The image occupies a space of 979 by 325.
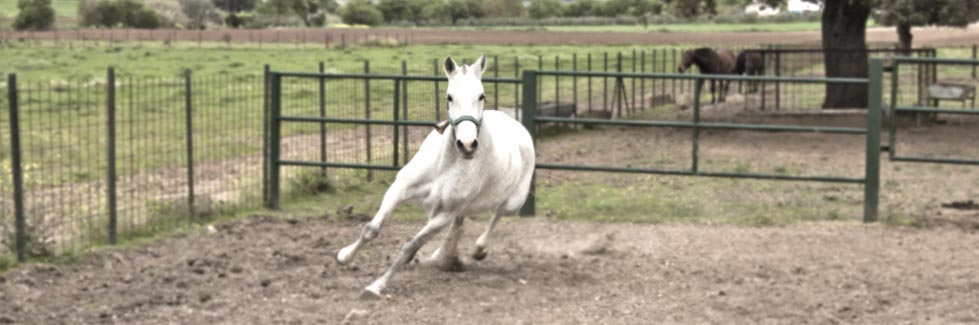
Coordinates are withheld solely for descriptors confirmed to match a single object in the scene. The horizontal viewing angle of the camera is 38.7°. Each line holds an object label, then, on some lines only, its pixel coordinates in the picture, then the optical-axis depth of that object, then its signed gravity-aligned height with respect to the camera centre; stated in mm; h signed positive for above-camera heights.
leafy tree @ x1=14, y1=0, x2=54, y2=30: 62969 +378
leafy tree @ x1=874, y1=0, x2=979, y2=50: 21672 +181
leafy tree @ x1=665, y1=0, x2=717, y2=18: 25406 +285
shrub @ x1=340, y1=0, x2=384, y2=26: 62750 +457
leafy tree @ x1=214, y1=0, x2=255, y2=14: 97688 +1294
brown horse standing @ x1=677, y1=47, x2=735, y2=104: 28438 -800
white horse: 8125 -926
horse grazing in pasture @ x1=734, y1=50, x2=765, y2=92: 29484 -902
